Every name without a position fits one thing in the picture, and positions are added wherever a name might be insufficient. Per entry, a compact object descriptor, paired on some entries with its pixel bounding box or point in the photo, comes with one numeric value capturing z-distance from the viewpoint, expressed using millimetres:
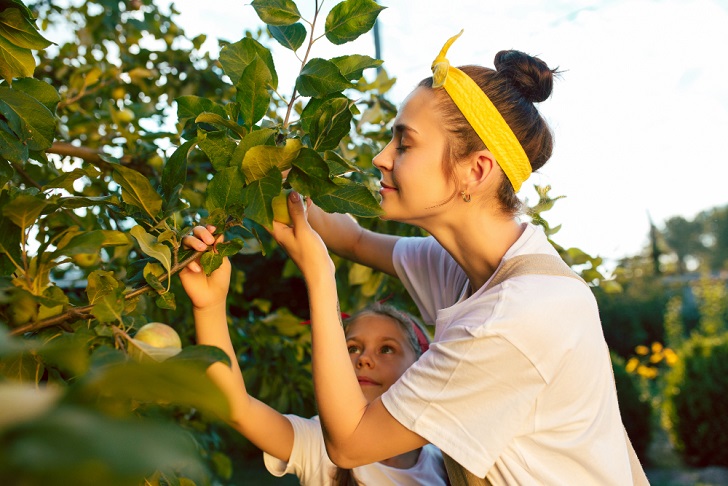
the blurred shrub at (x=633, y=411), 6113
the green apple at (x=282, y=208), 1122
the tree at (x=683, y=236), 42594
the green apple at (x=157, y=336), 782
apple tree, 300
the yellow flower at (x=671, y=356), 6527
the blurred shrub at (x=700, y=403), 5961
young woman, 1173
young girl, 1119
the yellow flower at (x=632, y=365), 7505
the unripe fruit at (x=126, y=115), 1940
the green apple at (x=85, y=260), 1325
